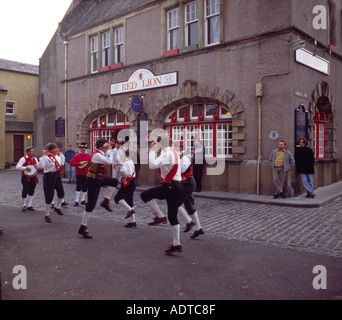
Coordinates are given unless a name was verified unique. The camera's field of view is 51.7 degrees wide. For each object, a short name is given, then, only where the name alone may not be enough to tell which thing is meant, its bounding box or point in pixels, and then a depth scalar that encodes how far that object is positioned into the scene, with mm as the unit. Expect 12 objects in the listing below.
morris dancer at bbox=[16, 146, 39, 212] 9516
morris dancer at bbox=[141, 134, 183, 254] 5642
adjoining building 33031
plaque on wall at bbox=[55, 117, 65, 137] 19719
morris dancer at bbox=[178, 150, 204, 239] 6471
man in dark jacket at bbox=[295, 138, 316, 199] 11727
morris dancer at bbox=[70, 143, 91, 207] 10413
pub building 12227
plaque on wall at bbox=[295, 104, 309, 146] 12125
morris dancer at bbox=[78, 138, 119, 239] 6762
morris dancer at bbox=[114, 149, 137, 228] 7637
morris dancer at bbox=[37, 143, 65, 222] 8413
